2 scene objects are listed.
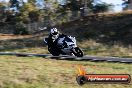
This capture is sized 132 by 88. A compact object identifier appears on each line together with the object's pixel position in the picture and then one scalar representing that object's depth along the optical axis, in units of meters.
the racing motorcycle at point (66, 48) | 23.52
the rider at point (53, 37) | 23.42
